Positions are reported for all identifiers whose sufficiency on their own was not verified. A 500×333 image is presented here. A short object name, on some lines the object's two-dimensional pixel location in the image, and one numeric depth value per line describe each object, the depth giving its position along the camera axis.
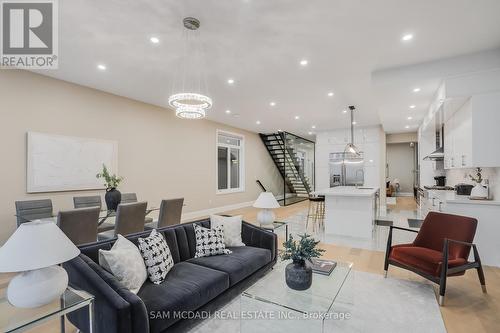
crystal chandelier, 3.13
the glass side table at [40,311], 1.48
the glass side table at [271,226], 3.84
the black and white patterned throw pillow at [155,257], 2.26
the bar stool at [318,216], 6.41
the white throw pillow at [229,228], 3.28
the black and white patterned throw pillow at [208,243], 2.97
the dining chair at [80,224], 2.93
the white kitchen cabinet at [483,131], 3.67
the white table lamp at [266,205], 3.72
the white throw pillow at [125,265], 2.00
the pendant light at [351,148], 6.39
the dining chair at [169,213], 4.12
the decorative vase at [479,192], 4.11
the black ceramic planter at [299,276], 2.25
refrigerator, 9.27
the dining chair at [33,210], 3.60
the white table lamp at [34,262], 1.48
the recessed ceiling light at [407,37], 3.18
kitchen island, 5.32
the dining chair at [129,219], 3.35
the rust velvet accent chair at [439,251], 2.75
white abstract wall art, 4.32
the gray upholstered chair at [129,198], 4.83
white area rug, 2.19
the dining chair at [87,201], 4.30
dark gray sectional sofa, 1.69
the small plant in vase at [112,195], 4.05
